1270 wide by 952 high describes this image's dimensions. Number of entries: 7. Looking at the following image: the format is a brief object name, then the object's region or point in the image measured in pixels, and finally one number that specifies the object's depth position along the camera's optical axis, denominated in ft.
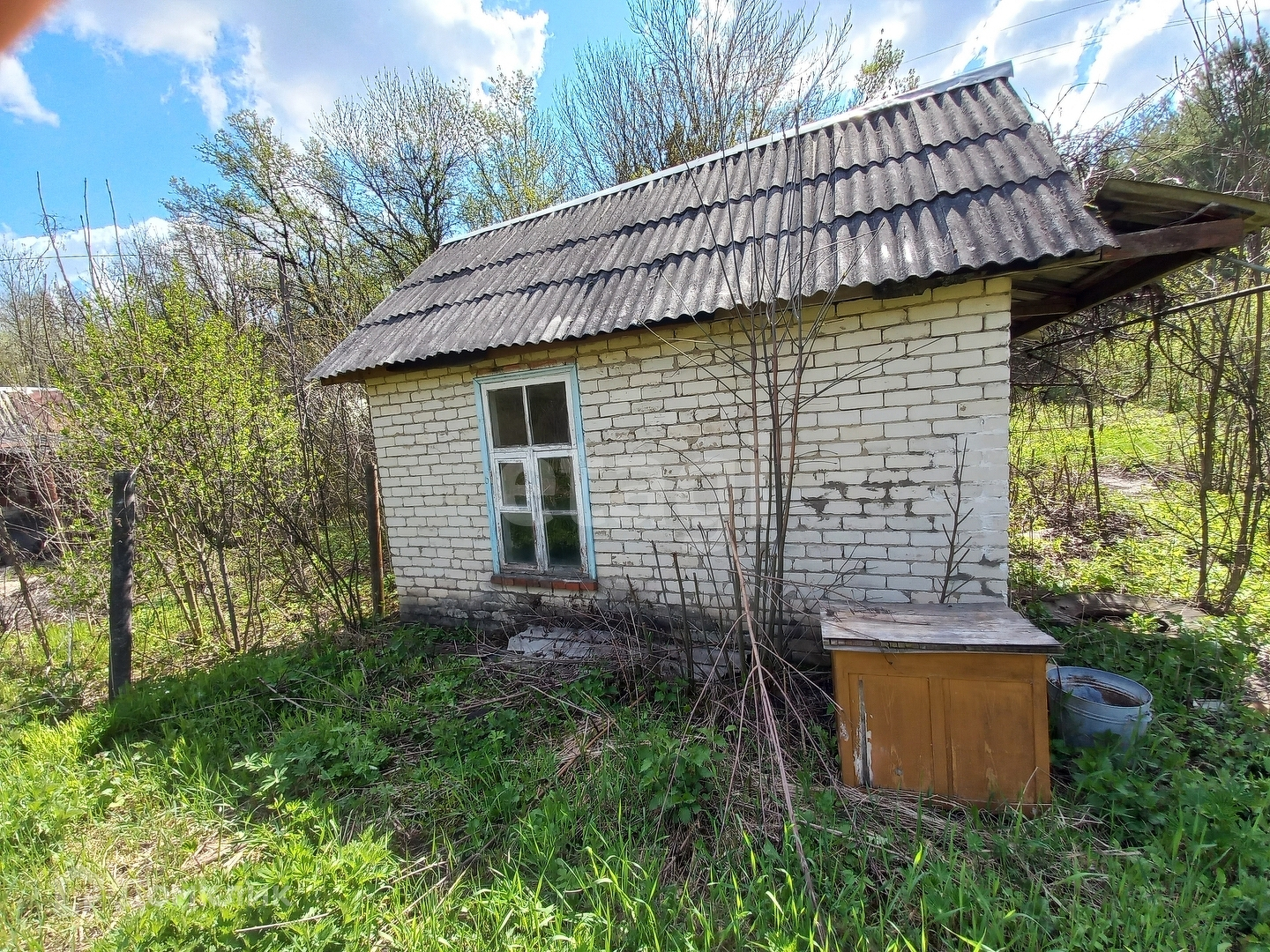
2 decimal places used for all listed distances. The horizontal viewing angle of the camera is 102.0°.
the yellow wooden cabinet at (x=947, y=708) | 7.50
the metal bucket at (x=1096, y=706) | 8.26
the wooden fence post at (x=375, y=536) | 17.60
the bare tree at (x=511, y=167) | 42.68
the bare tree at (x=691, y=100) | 36.50
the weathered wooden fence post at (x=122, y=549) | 13.23
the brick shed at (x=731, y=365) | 9.53
